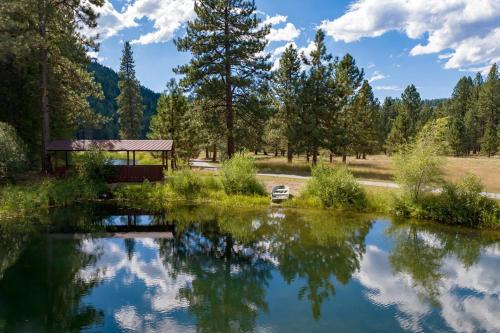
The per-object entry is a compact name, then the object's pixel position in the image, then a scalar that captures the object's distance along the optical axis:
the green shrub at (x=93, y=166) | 24.20
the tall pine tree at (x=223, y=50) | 29.05
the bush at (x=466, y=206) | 17.64
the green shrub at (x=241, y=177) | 23.52
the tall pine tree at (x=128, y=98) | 54.81
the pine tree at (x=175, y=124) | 39.91
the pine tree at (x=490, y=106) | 68.12
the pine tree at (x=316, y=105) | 32.69
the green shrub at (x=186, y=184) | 24.02
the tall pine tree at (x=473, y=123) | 74.19
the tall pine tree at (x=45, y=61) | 23.27
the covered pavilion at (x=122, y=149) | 25.14
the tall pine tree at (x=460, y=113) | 67.61
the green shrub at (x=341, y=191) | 21.08
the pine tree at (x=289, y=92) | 33.56
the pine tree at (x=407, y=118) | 55.38
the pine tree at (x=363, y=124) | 46.06
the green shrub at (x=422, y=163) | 18.62
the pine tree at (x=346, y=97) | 33.19
